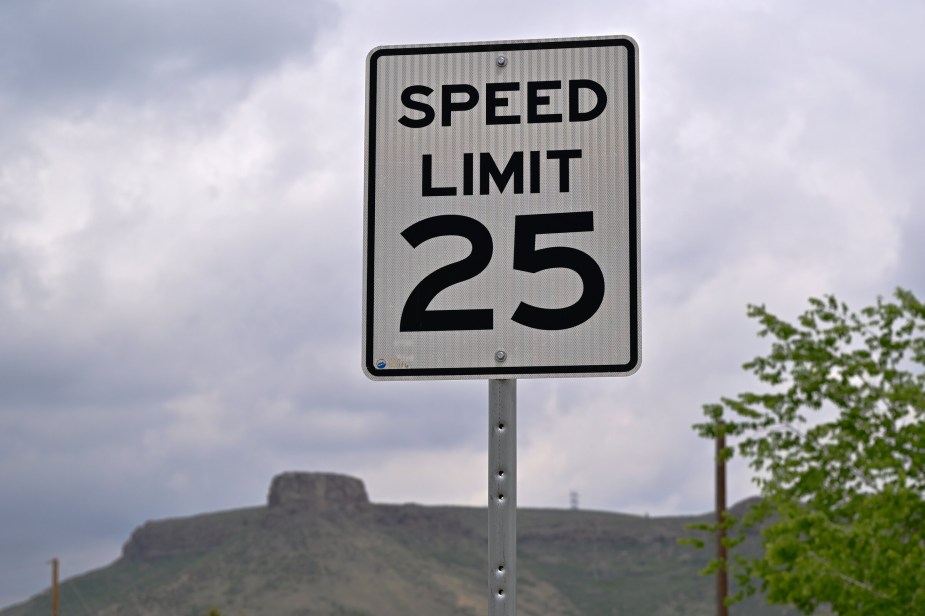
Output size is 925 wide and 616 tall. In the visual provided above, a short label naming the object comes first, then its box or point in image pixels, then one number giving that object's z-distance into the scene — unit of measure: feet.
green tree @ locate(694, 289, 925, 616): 61.57
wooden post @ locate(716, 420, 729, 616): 94.15
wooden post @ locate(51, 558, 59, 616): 195.99
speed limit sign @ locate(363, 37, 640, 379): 11.03
